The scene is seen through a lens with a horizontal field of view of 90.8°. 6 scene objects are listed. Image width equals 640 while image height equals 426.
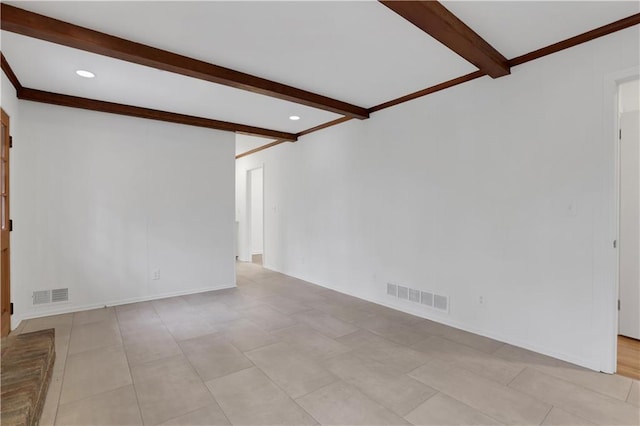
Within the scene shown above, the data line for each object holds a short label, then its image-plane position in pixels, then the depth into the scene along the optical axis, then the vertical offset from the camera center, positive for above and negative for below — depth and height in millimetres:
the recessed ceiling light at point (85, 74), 3193 +1428
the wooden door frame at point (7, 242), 3150 -303
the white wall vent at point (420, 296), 3629 -1050
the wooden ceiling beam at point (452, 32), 2048 +1332
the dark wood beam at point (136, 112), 3742 +1382
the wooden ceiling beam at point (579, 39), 2372 +1416
